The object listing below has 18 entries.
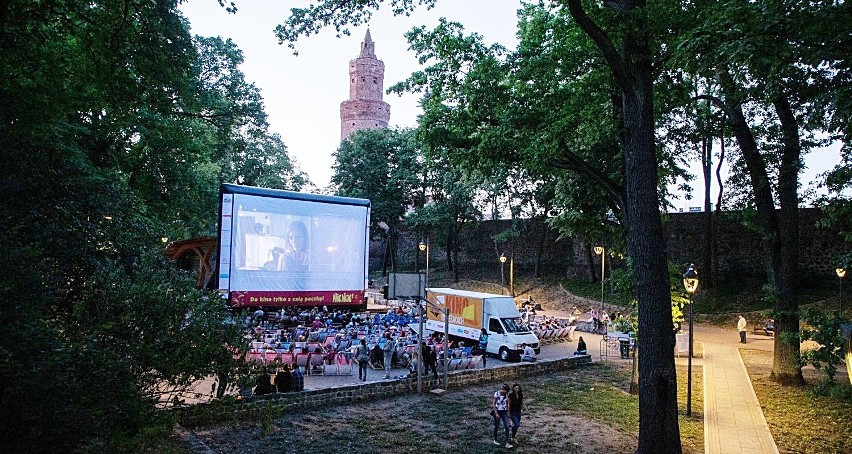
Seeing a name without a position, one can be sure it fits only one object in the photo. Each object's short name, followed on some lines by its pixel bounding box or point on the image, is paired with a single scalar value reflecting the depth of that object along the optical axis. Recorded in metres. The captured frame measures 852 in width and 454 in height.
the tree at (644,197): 7.58
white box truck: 17.94
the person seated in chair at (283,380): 11.43
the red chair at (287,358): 14.07
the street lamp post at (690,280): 12.16
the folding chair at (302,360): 14.58
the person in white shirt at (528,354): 16.84
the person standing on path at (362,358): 14.14
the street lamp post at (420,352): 12.57
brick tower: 75.88
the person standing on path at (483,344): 16.57
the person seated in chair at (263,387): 11.06
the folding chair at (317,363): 14.62
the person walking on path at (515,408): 9.54
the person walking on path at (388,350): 15.63
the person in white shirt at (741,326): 21.30
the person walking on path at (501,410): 9.30
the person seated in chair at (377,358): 15.43
